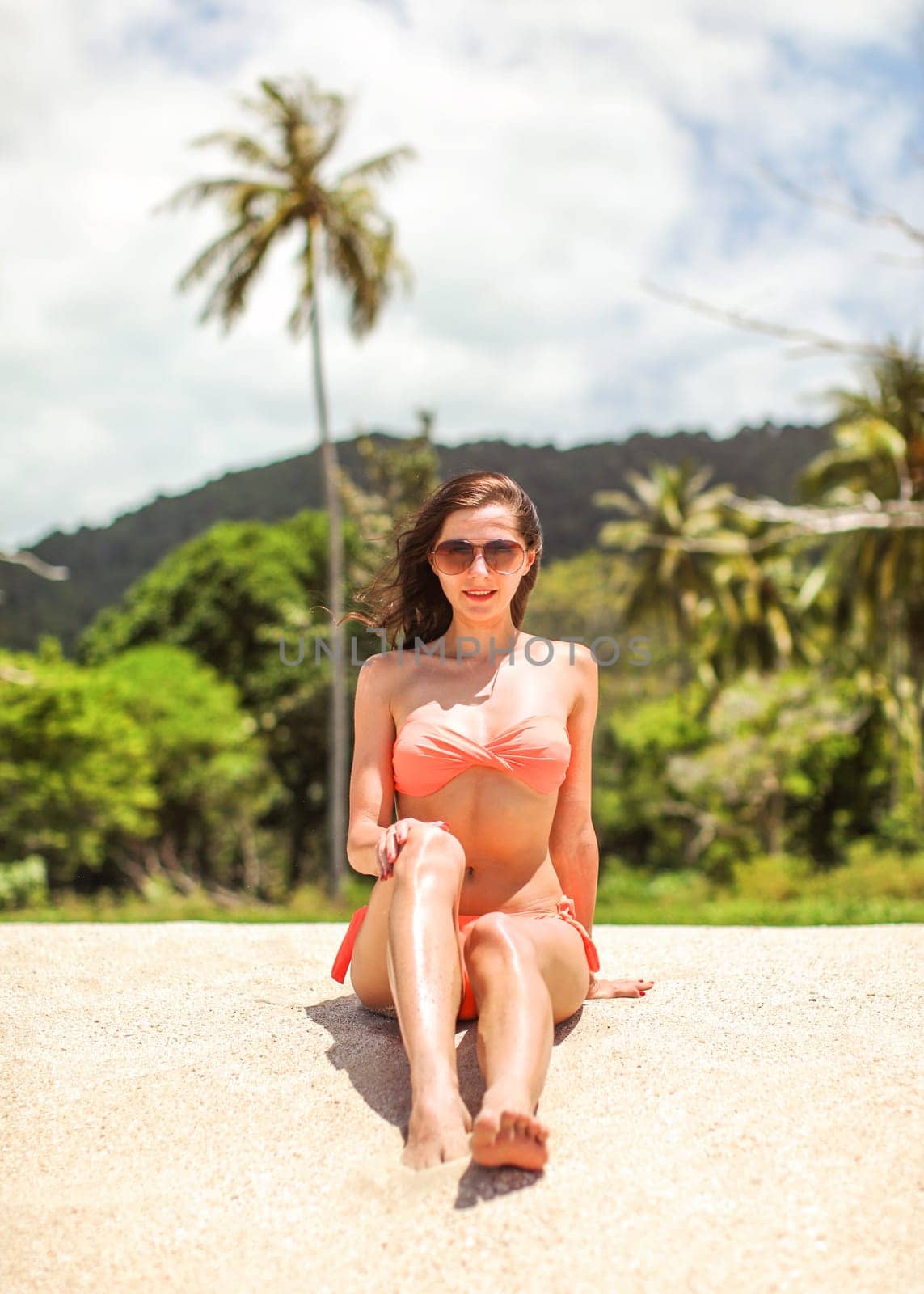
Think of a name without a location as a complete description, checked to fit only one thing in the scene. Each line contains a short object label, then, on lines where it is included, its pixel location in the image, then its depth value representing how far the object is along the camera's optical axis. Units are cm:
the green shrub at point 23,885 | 2070
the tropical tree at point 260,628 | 2708
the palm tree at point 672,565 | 3422
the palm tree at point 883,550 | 2250
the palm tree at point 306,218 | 1761
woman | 265
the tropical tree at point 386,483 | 2123
